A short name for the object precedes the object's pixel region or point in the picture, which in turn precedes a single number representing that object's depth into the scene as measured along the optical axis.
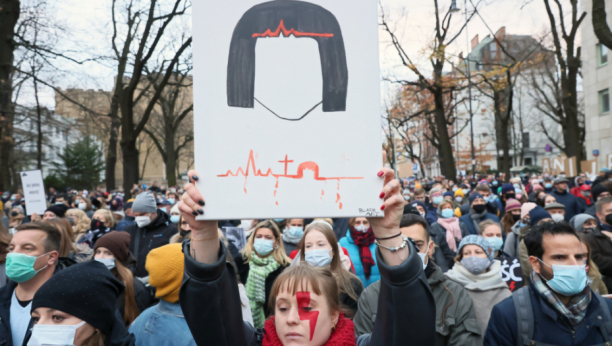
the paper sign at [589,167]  18.29
